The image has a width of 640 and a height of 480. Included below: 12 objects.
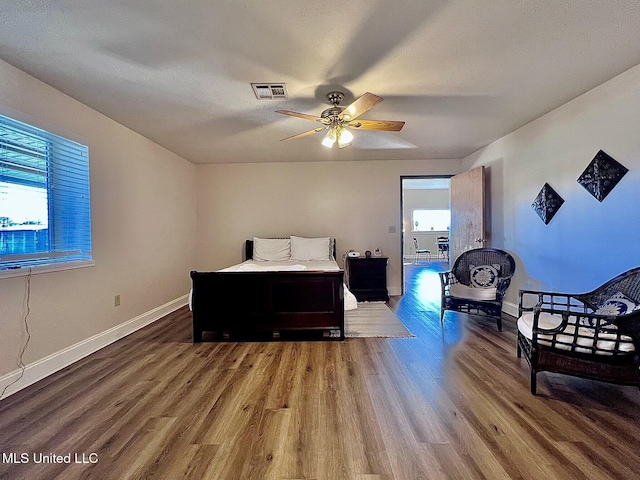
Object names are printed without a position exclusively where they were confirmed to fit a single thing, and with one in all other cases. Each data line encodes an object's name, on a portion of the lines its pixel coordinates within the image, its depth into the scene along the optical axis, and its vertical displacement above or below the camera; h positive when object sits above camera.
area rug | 3.35 -1.06
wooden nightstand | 4.96 -0.67
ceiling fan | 2.57 +1.06
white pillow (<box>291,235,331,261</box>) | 4.84 -0.18
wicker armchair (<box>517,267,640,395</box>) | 1.84 -0.68
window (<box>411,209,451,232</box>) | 11.03 +0.64
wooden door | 4.18 +0.38
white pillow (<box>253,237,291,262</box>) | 4.86 -0.18
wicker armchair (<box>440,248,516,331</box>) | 3.43 -0.56
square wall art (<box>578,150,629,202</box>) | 2.54 +0.54
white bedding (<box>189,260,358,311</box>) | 3.26 -0.37
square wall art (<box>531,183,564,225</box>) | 3.16 +0.37
